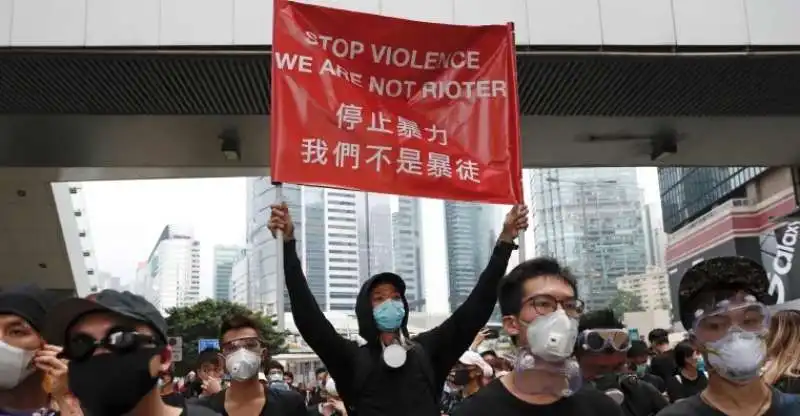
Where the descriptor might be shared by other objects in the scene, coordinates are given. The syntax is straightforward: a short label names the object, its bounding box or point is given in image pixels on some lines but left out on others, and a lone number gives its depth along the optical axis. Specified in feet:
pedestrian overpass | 20.02
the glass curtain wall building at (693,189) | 142.31
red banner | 12.71
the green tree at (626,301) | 215.78
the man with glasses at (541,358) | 7.70
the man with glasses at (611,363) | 12.32
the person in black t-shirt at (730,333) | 7.28
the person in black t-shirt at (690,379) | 19.18
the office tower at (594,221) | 220.84
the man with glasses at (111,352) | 6.78
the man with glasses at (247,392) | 12.85
